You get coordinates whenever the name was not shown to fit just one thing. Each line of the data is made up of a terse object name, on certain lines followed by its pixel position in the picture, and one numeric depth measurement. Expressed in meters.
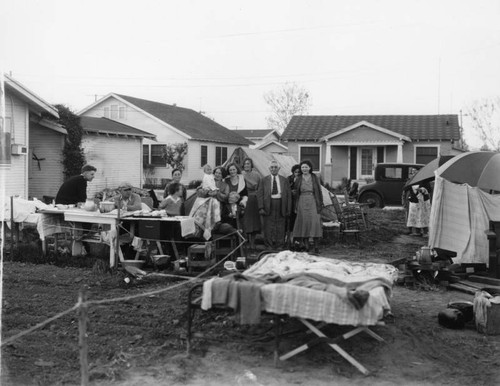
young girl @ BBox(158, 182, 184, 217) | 10.38
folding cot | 5.02
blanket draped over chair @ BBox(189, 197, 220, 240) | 9.63
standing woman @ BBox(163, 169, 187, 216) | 10.53
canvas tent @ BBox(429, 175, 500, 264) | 9.86
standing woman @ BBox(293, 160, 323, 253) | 10.94
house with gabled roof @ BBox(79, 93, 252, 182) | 30.86
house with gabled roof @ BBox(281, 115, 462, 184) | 27.48
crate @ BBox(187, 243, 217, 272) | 8.98
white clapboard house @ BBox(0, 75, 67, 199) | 15.52
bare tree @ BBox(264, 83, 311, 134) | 53.84
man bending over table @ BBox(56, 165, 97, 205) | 11.06
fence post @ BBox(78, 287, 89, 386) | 4.30
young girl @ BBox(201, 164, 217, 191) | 10.62
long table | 9.33
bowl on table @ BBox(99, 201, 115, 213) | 9.80
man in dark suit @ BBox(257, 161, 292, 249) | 10.91
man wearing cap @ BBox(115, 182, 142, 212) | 10.29
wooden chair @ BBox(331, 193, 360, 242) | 13.20
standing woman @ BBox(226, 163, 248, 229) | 10.31
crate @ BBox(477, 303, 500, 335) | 6.36
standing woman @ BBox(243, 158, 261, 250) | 10.95
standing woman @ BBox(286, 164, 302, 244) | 11.19
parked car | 21.09
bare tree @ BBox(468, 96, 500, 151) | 33.75
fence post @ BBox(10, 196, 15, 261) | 10.43
